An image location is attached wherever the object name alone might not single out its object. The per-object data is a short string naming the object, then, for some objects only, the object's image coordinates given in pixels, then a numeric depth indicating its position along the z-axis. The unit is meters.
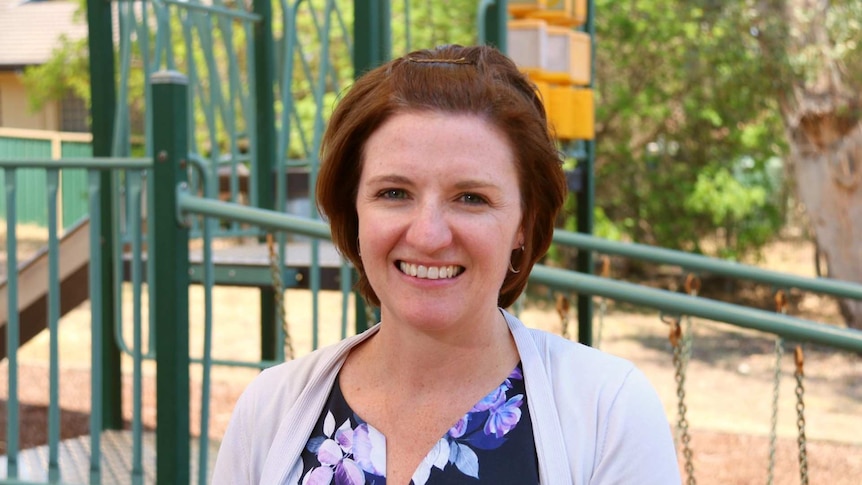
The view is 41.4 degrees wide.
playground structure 2.77
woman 1.42
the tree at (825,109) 10.45
